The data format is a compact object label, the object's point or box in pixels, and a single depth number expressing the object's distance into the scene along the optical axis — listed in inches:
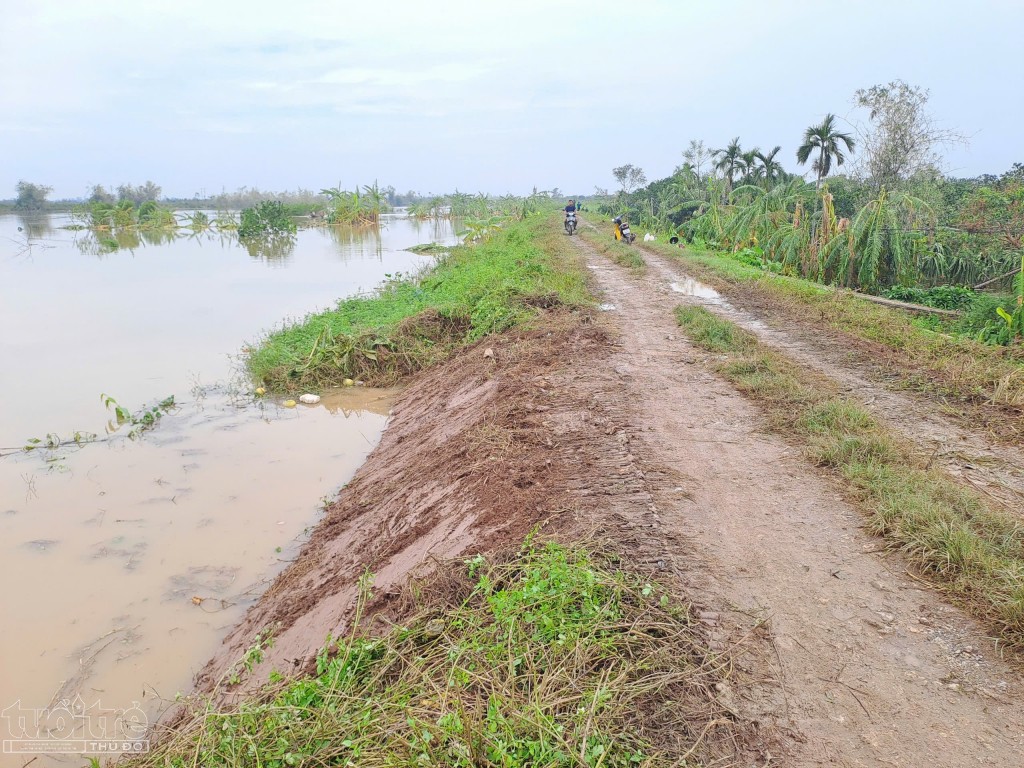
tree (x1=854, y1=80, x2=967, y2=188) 725.9
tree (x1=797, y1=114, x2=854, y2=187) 870.4
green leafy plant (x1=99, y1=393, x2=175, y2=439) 319.3
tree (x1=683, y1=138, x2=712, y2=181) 1409.9
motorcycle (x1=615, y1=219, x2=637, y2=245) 834.2
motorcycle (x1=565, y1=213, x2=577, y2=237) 1005.6
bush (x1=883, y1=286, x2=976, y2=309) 418.6
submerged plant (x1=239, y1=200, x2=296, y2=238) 1481.3
